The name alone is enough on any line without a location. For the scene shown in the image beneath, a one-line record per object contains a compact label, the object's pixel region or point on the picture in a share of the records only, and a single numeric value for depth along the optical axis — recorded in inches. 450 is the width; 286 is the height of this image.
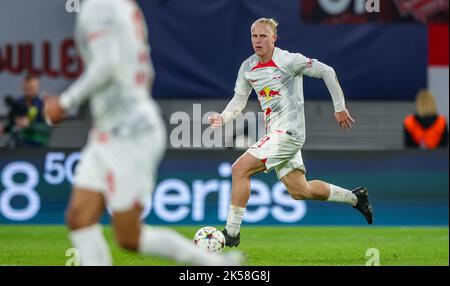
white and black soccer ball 385.4
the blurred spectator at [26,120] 582.9
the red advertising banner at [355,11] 605.0
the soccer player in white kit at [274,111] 395.5
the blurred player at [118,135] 257.3
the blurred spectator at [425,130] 592.1
